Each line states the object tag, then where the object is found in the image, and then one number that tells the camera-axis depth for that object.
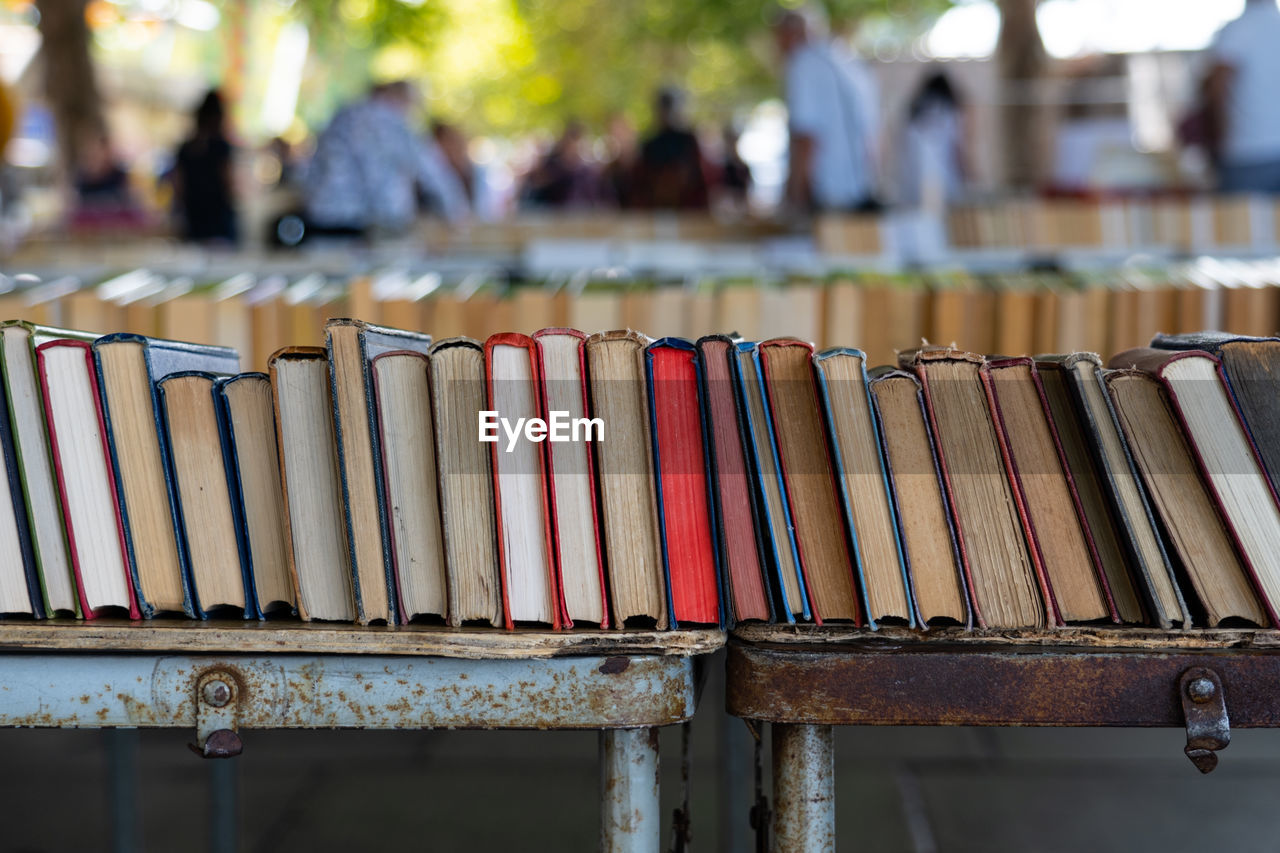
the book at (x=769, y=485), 1.93
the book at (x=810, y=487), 1.94
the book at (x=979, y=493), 1.93
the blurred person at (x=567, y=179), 12.77
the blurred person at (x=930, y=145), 7.99
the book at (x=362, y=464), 1.92
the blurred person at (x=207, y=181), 7.56
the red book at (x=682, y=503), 1.93
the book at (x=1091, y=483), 1.94
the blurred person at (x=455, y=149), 11.87
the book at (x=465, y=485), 1.92
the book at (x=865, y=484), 1.93
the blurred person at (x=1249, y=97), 5.71
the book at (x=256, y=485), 1.96
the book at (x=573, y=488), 1.92
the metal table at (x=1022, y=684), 1.91
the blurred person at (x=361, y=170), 6.52
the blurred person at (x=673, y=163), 8.36
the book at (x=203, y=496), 1.95
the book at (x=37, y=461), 1.95
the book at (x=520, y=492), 1.92
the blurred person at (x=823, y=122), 5.94
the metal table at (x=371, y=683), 1.91
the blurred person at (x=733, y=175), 11.95
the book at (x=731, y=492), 1.93
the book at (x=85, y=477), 1.95
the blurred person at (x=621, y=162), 10.70
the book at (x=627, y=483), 1.93
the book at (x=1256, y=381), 1.93
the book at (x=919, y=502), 1.93
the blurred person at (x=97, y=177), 10.57
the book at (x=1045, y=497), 1.94
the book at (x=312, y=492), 1.94
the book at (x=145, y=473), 1.95
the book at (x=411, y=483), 1.93
